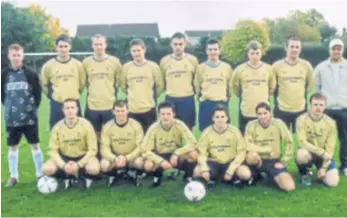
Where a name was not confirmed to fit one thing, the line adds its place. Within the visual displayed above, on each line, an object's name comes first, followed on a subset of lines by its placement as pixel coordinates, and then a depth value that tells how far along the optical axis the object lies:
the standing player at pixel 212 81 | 7.34
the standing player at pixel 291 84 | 7.33
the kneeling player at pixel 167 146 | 6.57
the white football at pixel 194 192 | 6.00
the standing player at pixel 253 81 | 7.22
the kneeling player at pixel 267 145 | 6.49
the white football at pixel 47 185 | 6.44
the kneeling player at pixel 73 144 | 6.58
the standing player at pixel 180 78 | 7.43
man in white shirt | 7.16
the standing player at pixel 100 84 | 7.27
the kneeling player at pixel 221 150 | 6.44
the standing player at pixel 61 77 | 7.16
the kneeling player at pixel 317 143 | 6.60
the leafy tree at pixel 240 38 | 36.97
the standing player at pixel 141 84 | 7.29
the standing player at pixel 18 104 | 6.89
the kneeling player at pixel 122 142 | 6.67
